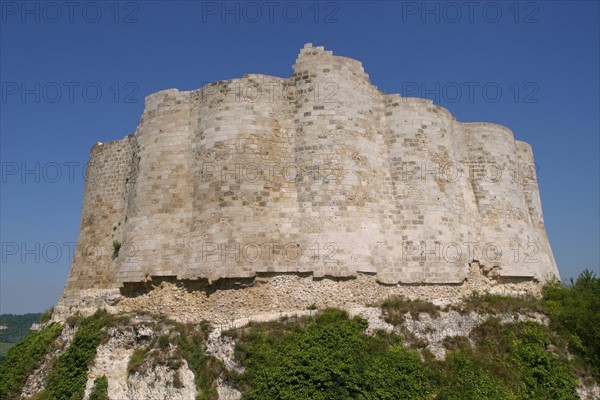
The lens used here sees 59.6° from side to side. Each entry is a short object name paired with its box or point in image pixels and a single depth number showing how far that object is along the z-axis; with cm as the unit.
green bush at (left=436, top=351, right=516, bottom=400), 1331
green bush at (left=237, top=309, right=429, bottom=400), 1271
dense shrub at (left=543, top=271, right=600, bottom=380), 1587
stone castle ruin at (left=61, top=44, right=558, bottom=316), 1612
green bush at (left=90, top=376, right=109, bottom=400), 1504
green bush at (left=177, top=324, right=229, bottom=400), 1374
